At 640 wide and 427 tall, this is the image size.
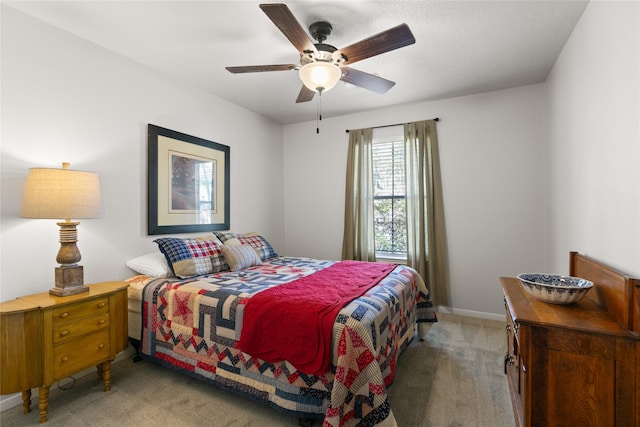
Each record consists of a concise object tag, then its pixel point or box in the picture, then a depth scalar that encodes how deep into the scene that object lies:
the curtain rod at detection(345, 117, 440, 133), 3.76
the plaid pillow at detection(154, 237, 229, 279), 2.60
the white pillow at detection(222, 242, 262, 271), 2.90
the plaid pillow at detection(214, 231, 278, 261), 3.32
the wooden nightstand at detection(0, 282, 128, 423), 1.74
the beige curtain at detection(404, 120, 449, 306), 3.70
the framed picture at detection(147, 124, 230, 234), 2.93
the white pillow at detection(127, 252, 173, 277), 2.59
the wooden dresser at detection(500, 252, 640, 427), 1.19
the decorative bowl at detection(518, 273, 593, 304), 1.48
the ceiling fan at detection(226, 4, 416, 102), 1.74
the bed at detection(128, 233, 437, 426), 1.57
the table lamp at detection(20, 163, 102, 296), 1.90
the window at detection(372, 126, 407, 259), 4.04
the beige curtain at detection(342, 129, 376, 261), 4.16
